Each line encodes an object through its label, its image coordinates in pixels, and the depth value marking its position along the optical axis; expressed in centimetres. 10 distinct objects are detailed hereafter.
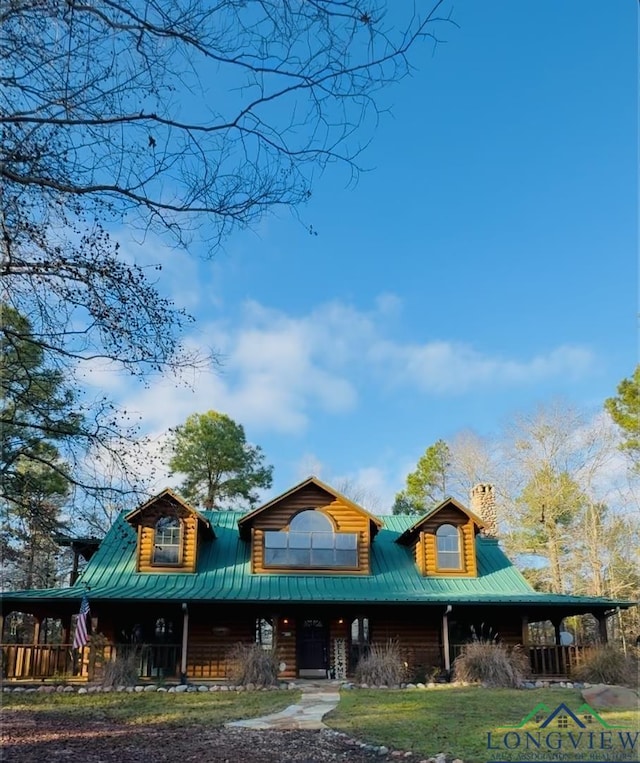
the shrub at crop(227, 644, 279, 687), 1475
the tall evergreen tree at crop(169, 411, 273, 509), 3058
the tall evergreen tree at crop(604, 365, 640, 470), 2517
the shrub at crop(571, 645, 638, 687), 1503
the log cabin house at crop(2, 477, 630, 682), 1611
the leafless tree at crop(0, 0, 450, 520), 412
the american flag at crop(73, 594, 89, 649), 1385
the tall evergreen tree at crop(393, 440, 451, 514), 3222
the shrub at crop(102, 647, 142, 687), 1451
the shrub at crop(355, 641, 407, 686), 1485
